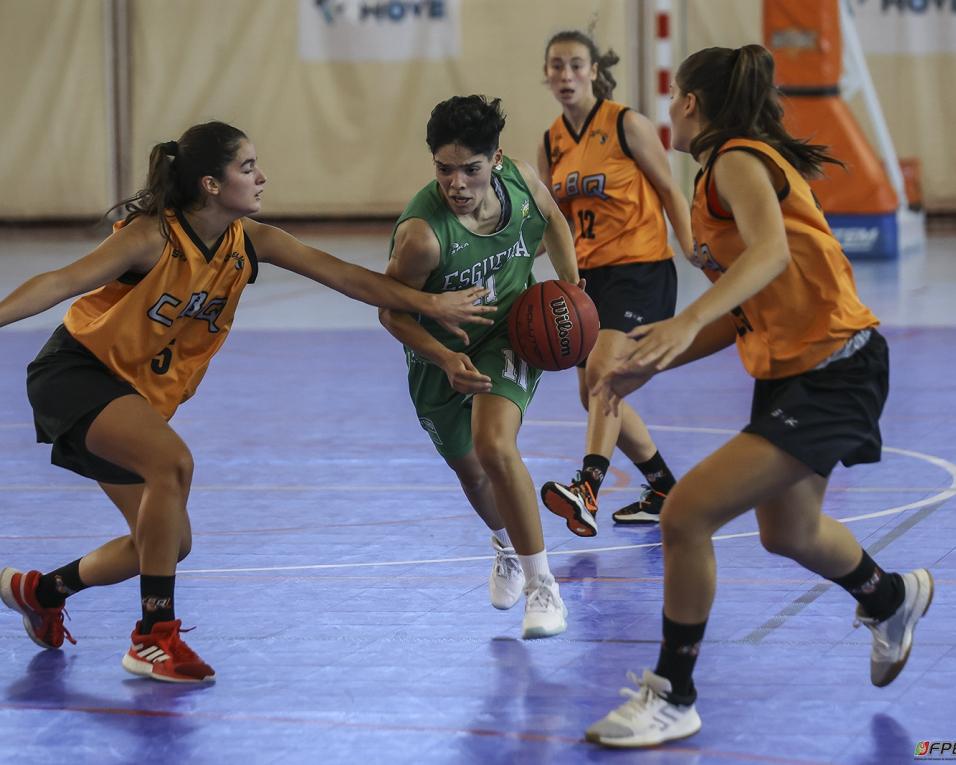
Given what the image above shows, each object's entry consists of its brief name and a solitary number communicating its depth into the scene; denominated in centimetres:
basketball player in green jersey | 836
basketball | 862
